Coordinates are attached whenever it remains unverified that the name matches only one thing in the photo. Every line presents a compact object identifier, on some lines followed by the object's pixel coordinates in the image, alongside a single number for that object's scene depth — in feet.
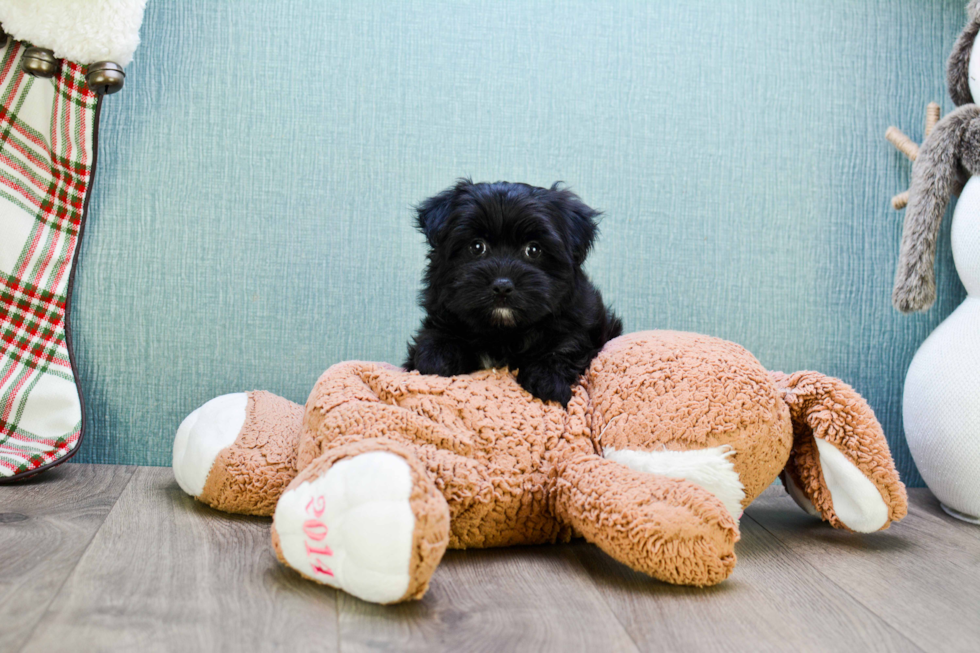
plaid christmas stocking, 2.21
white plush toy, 2.18
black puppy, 1.86
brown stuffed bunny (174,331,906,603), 1.51
